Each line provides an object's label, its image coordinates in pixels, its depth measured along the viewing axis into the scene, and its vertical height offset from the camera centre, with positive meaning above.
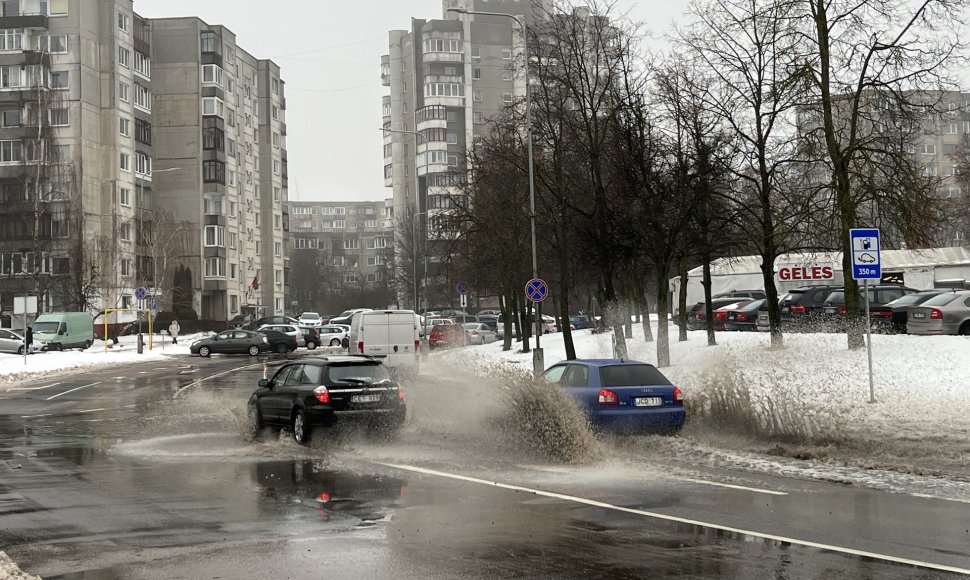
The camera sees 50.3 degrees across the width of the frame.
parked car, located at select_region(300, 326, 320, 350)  60.72 -1.14
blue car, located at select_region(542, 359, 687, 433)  15.31 -1.29
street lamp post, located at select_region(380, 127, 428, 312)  67.44 +4.80
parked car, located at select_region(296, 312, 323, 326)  75.95 -0.04
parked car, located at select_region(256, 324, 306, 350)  61.38 -0.71
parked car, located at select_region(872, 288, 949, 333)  29.69 -0.28
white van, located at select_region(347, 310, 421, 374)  31.50 -0.64
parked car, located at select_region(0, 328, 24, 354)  54.94 -0.81
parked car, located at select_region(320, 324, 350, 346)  63.09 -0.94
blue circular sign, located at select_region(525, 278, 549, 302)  29.81 +0.67
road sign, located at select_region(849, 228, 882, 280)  17.77 +0.88
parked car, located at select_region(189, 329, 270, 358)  55.53 -1.25
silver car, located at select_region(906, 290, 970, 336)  26.11 -0.37
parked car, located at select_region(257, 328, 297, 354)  57.78 -1.16
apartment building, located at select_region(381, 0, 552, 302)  123.81 +28.06
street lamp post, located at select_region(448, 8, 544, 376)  29.83 +3.62
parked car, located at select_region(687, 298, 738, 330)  45.03 -0.38
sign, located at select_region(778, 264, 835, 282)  47.62 +1.51
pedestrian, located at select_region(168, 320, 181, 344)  59.62 -0.39
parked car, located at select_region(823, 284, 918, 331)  30.09 +0.04
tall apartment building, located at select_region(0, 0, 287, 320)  70.69 +13.43
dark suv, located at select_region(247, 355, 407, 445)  16.08 -1.26
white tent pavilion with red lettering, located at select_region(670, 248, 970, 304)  43.53 +1.53
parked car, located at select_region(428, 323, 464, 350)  49.62 -1.05
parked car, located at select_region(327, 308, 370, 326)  71.94 -0.08
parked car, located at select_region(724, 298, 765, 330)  39.41 -0.43
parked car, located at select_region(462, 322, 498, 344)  54.91 -1.06
